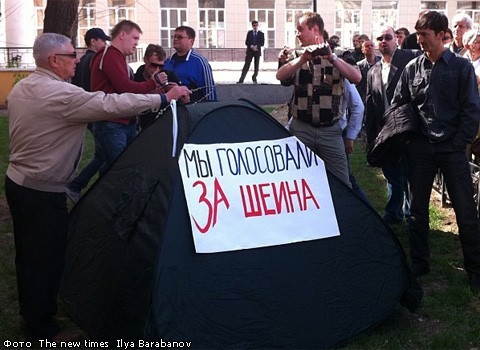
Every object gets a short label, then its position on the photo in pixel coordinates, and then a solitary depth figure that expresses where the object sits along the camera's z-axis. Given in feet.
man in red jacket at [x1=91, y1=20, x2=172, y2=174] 20.61
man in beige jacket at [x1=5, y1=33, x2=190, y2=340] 14.23
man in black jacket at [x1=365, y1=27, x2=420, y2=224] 22.84
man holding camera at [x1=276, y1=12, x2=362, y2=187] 18.60
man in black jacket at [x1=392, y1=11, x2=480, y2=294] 17.16
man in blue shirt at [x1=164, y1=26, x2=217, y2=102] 23.04
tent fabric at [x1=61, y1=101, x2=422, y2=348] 13.33
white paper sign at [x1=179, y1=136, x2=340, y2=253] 13.66
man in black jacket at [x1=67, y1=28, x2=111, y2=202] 25.58
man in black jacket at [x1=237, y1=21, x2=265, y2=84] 78.80
